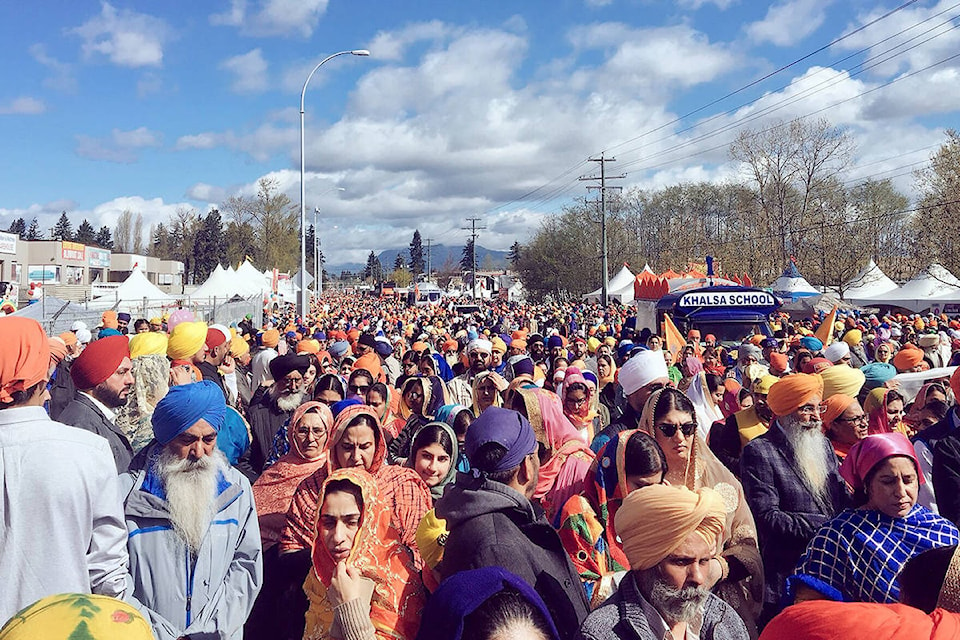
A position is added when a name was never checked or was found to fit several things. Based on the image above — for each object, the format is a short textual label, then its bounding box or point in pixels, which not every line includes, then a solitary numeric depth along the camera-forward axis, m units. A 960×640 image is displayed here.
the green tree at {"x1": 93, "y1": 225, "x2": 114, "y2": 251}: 128.26
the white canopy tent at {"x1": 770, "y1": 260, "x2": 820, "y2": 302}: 28.38
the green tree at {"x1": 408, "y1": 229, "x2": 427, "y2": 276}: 176.20
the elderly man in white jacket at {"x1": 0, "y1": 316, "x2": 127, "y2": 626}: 2.66
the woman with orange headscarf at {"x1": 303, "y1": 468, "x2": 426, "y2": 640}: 2.90
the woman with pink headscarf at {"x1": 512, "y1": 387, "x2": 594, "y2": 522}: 4.02
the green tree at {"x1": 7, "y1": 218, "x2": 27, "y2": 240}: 124.88
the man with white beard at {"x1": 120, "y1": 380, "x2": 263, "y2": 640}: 3.07
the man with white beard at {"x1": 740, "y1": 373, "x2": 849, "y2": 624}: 3.82
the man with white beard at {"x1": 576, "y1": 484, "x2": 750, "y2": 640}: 2.41
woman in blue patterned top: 3.04
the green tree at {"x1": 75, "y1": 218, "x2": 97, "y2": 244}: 128.99
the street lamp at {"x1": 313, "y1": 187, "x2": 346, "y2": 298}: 48.52
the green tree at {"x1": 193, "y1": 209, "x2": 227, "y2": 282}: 101.44
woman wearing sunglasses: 3.28
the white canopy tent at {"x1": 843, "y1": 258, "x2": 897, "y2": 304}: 36.22
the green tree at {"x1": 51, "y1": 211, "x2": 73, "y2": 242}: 123.31
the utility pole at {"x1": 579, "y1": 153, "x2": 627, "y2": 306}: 46.22
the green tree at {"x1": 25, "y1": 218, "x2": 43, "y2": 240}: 121.88
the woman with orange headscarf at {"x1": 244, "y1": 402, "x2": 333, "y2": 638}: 3.50
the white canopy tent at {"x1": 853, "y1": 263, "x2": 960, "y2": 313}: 30.08
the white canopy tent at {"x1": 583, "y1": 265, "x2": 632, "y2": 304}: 43.81
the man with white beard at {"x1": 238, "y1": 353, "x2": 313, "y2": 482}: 5.93
